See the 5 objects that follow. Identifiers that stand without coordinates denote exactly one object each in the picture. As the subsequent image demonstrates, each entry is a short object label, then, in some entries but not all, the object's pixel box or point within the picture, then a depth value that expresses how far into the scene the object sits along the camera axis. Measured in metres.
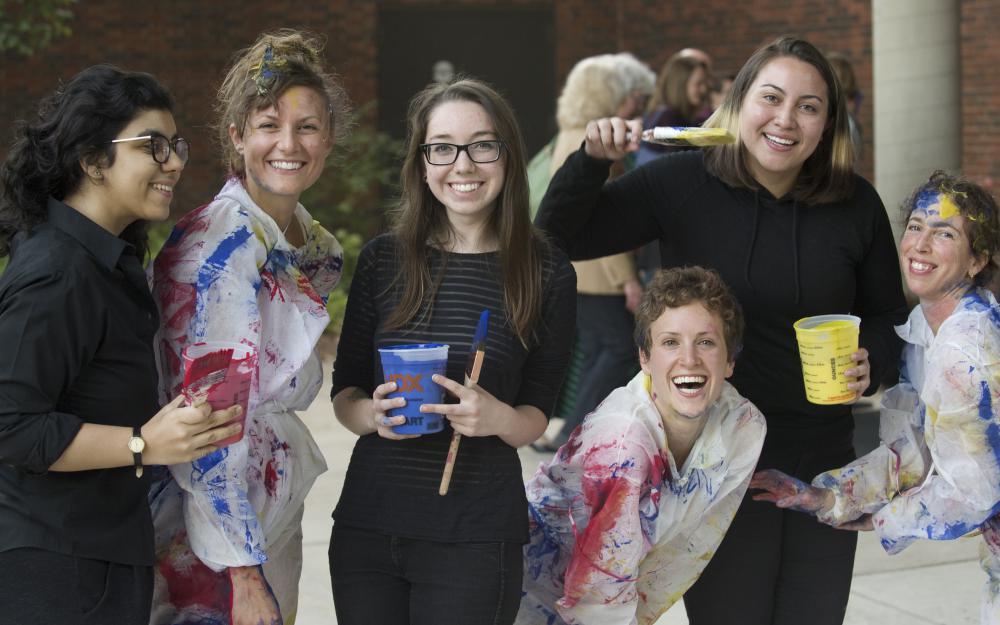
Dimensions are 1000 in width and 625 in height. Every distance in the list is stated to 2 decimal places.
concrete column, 15.34
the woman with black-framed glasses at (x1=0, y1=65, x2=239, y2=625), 4.73
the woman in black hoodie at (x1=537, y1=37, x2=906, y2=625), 6.45
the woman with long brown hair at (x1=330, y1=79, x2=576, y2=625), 5.57
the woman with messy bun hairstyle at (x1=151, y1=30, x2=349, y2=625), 5.34
